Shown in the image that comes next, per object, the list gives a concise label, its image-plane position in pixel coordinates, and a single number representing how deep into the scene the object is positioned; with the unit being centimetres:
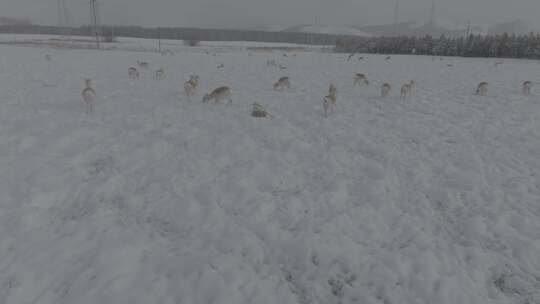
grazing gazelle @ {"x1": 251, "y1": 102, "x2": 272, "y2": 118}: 1074
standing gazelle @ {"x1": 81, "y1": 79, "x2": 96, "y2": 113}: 1021
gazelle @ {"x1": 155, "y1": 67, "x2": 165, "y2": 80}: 1881
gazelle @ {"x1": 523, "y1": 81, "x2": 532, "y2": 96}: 1469
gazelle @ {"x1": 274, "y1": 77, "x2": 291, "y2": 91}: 1550
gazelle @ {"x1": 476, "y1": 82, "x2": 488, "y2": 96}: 1459
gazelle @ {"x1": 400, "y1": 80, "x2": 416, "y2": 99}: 1394
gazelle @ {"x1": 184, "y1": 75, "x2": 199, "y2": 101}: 1275
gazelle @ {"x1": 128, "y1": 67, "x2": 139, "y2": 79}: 1864
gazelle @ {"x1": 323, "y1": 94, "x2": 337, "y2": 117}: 1109
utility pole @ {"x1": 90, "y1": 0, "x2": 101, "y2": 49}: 7188
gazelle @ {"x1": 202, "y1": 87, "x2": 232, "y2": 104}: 1234
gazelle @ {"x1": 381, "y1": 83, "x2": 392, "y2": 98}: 1425
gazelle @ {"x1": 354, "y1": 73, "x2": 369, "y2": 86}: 1731
